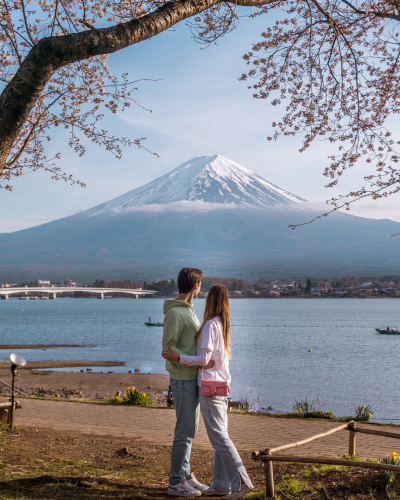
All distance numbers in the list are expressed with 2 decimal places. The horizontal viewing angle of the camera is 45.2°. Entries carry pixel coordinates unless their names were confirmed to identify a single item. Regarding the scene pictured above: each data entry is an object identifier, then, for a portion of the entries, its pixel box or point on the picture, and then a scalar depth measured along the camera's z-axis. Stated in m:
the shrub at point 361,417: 9.73
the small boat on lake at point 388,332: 54.80
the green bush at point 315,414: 9.36
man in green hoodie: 4.11
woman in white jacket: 3.99
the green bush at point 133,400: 10.12
